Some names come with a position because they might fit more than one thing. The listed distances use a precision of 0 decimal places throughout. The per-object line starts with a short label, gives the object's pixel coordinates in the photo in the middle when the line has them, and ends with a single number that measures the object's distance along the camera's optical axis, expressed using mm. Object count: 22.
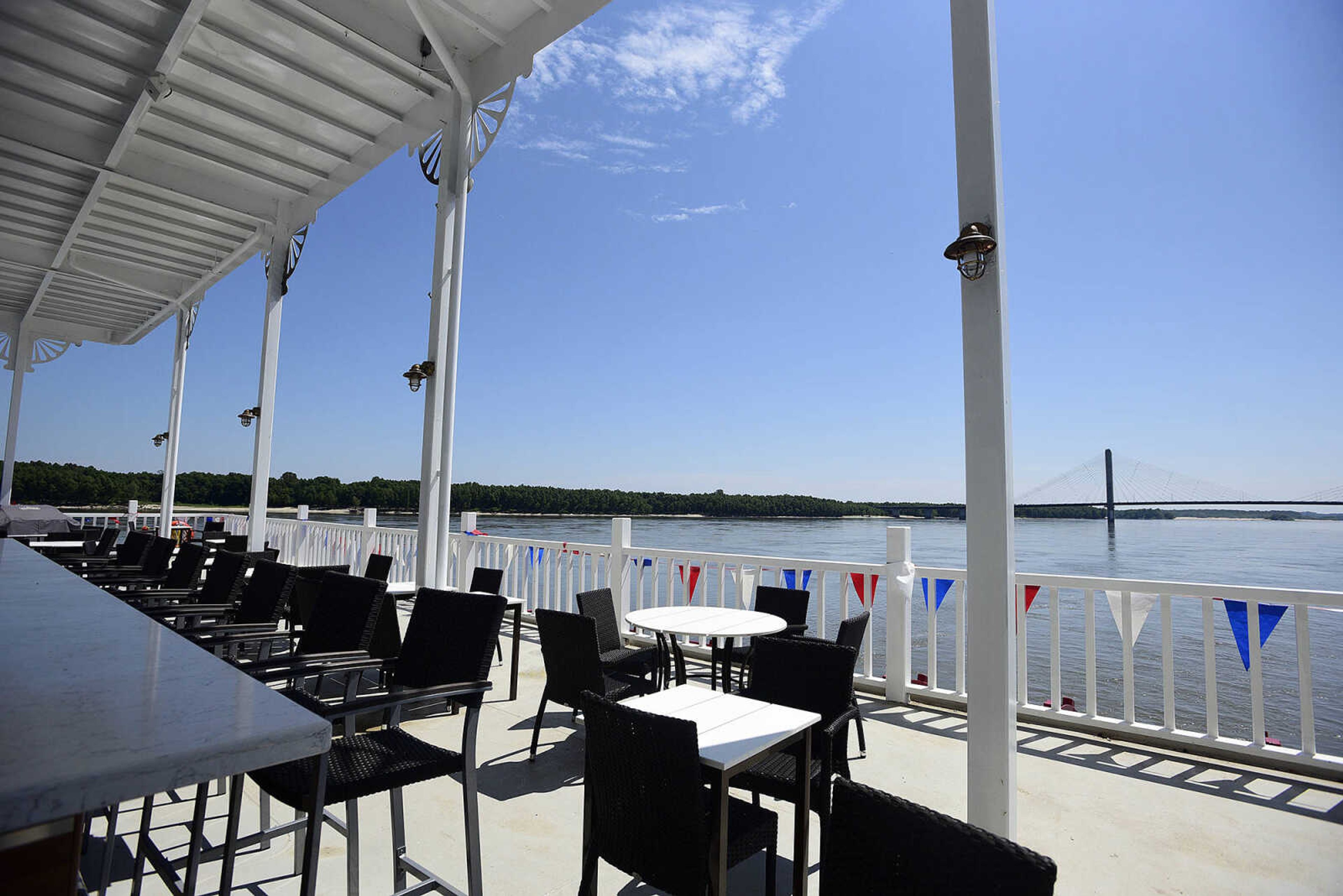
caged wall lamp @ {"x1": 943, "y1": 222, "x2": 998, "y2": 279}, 2322
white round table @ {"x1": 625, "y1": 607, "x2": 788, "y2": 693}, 3436
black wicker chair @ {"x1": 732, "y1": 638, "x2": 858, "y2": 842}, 2150
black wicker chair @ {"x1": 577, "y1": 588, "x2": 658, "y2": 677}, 3725
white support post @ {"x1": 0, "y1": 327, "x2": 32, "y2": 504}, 10398
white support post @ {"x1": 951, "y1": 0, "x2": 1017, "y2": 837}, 2266
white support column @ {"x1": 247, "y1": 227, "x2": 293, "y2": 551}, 7281
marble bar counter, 599
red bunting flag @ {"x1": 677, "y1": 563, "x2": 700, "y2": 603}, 5359
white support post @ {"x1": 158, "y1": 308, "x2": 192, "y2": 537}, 9758
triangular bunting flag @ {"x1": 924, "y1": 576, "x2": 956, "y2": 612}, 4199
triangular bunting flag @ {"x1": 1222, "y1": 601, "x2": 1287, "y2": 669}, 3209
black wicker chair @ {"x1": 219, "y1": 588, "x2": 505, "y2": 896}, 1658
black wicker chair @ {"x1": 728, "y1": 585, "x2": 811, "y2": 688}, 4105
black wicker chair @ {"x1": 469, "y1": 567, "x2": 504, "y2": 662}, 4934
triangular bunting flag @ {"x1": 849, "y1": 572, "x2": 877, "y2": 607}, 4465
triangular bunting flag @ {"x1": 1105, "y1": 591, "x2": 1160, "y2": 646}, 3551
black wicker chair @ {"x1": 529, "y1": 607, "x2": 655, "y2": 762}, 3178
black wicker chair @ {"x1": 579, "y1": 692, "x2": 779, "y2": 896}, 1597
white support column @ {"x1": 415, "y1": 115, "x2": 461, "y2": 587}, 5211
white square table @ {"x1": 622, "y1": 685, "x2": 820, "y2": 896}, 1629
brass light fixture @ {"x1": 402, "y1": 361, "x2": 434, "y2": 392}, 5176
